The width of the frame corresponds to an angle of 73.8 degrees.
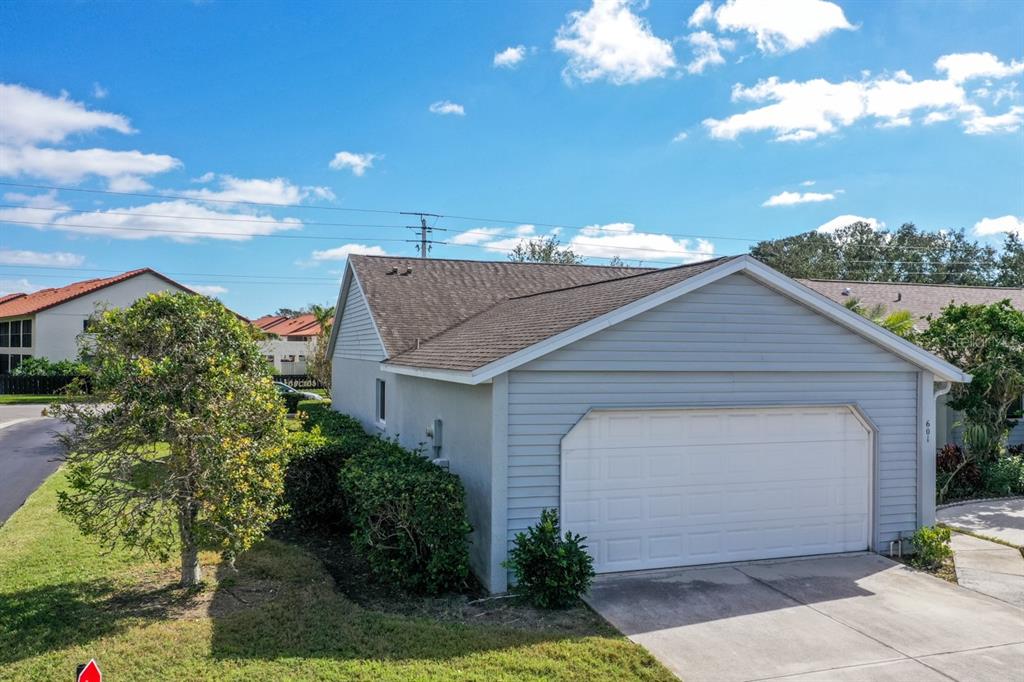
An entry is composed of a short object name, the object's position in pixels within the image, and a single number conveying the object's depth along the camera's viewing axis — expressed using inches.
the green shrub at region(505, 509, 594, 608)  299.6
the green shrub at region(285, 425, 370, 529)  454.0
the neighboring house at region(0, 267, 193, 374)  1625.2
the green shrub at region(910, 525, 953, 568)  363.9
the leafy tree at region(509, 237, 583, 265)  2475.4
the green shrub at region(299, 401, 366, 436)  555.9
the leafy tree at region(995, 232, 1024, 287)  2378.2
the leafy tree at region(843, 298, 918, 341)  609.9
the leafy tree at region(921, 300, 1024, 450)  561.9
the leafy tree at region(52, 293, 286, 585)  293.6
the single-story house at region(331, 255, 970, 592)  330.3
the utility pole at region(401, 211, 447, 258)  1779.0
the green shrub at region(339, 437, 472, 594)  315.9
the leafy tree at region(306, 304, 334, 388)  1294.3
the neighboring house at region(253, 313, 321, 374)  1988.7
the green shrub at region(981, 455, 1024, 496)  564.7
